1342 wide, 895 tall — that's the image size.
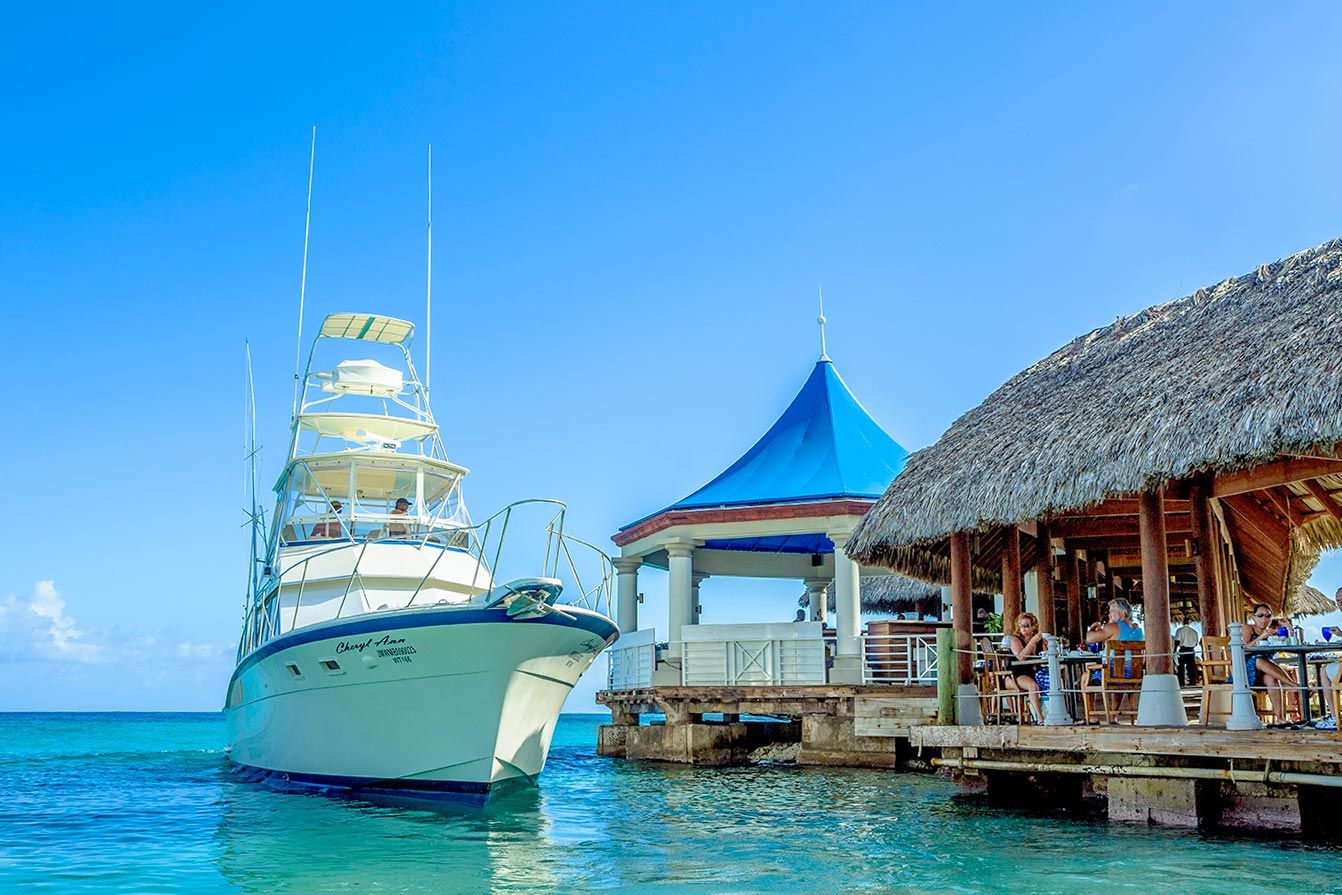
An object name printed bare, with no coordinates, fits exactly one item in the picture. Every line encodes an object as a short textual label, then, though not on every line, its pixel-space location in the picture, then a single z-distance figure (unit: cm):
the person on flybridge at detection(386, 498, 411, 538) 1745
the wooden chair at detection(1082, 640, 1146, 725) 1016
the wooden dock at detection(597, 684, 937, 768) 1680
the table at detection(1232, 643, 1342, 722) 826
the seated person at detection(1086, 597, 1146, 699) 1083
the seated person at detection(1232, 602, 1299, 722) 991
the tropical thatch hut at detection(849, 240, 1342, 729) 923
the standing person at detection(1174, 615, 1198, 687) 1101
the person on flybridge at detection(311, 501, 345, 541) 1727
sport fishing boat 1285
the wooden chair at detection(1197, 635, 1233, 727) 965
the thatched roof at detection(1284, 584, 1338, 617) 2539
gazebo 1908
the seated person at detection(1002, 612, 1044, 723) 1089
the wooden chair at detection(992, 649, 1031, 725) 1096
